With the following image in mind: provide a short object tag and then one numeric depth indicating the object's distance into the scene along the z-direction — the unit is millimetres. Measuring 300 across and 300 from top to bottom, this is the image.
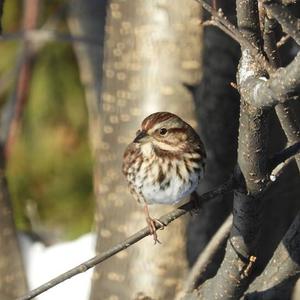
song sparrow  6496
